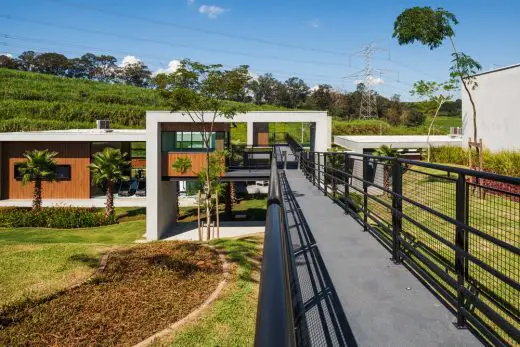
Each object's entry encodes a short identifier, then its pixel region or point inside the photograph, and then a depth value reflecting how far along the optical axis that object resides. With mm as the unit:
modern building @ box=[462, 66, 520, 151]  18203
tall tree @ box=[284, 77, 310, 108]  88438
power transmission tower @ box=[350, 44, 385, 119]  70088
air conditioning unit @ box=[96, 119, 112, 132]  33312
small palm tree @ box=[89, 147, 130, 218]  22778
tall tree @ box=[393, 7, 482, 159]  17328
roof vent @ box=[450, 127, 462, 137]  35588
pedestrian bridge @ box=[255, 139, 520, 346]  1002
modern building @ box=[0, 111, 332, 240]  20625
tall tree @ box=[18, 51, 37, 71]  107562
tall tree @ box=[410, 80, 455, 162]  30406
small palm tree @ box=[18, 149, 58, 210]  23094
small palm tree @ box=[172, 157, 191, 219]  20797
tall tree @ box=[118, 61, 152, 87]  114938
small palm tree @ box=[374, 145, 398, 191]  22442
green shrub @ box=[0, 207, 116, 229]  21297
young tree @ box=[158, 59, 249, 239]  18844
